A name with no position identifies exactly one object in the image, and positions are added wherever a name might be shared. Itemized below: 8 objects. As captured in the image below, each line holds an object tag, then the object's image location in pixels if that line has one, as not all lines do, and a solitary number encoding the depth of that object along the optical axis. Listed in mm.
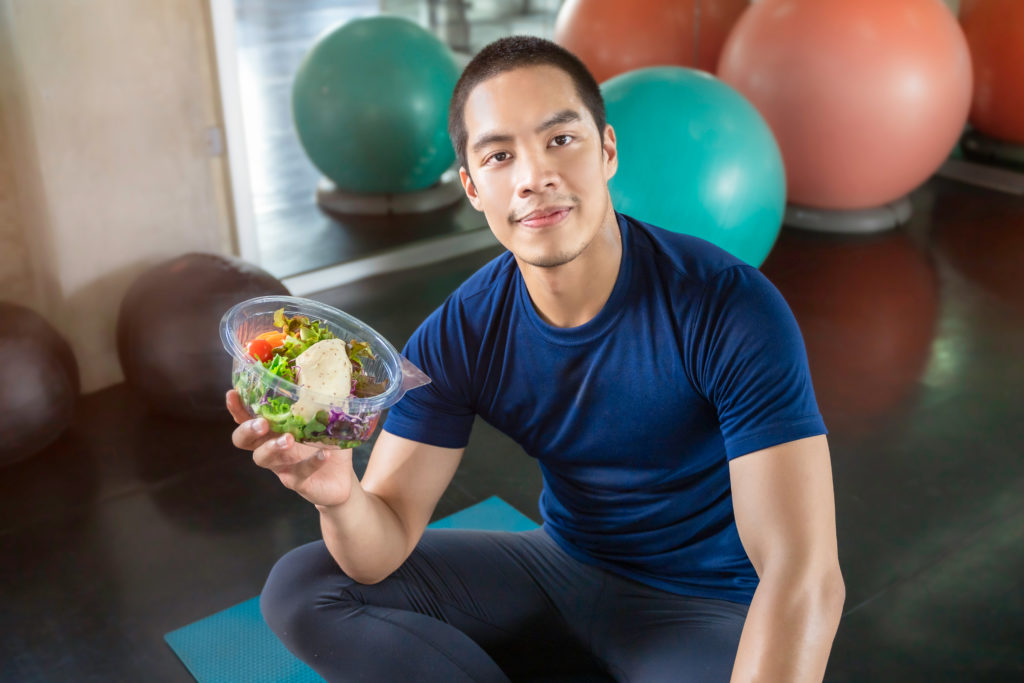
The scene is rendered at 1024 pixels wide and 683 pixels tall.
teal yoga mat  1913
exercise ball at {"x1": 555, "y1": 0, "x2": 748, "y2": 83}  4543
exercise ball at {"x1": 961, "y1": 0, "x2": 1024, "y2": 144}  4750
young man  1292
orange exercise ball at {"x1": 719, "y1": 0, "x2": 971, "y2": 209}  4008
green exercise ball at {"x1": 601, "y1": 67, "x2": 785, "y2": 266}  3199
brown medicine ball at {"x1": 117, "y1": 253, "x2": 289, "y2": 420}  2838
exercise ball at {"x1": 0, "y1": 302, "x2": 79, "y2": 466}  2609
